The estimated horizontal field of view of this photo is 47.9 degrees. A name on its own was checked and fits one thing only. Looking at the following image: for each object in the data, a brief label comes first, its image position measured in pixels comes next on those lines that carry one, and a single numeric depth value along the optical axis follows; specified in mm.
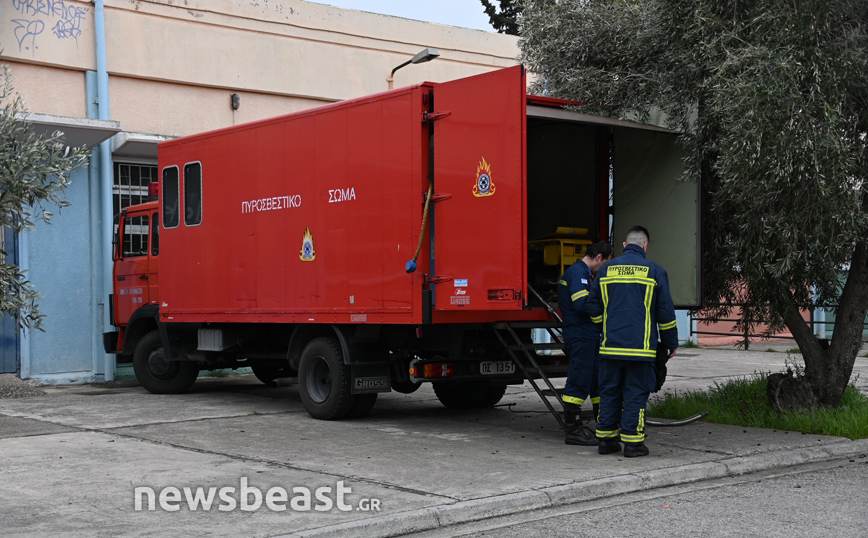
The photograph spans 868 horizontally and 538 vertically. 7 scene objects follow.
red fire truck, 8422
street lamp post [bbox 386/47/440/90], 13914
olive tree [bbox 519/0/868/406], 7820
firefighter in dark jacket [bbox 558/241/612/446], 8367
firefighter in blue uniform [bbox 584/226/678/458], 7602
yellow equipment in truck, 9938
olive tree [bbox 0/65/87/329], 8258
